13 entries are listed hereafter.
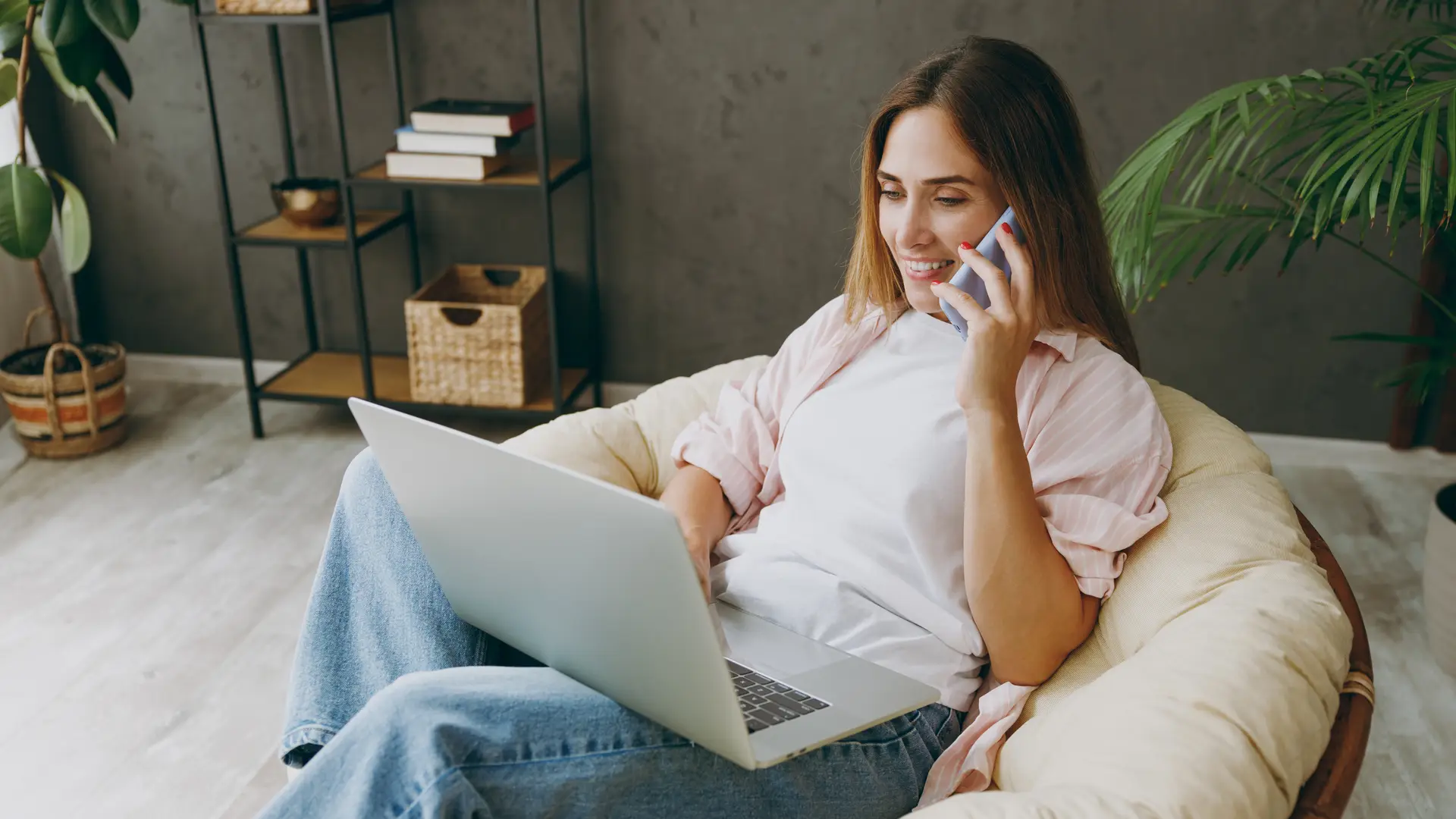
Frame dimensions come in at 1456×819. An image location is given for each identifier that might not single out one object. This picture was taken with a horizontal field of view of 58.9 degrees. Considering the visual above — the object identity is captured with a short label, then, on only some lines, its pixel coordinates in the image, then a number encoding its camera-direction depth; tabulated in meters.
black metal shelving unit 2.73
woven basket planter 2.86
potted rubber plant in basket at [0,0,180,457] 2.56
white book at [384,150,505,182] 2.75
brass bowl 2.94
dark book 2.71
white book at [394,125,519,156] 2.72
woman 1.22
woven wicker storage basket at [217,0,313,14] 2.68
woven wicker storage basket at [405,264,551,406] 2.85
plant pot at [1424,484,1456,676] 2.01
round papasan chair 1.02
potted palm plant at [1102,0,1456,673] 1.66
